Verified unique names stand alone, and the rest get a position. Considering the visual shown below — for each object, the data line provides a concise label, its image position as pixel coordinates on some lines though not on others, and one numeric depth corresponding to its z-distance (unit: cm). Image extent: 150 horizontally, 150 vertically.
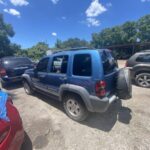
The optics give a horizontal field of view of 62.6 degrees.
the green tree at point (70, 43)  5896
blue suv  285
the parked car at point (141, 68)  557
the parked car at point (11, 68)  655
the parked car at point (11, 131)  183
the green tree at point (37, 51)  4234
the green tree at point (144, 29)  2461
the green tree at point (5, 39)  2702
